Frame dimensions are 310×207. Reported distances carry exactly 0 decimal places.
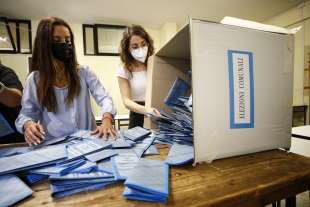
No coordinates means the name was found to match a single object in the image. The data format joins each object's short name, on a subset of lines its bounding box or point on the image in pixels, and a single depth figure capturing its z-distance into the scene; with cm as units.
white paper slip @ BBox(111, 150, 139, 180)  45
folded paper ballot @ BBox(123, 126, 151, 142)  76
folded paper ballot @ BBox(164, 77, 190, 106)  81
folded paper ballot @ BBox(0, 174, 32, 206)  36
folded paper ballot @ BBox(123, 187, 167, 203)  37
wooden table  37
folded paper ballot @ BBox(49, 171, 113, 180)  41
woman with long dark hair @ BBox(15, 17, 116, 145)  101
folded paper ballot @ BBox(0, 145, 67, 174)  47
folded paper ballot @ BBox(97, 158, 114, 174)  47
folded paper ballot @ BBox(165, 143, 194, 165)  52
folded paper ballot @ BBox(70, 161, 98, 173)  46
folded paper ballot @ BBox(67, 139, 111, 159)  57
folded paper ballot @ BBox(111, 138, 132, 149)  65
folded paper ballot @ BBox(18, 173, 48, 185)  45
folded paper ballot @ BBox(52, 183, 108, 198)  39
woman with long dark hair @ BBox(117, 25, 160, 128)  131
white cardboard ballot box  51
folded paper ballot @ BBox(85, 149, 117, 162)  53
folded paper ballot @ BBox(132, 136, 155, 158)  62
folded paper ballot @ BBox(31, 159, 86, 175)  46
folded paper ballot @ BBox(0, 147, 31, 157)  64
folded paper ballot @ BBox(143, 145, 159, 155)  62
